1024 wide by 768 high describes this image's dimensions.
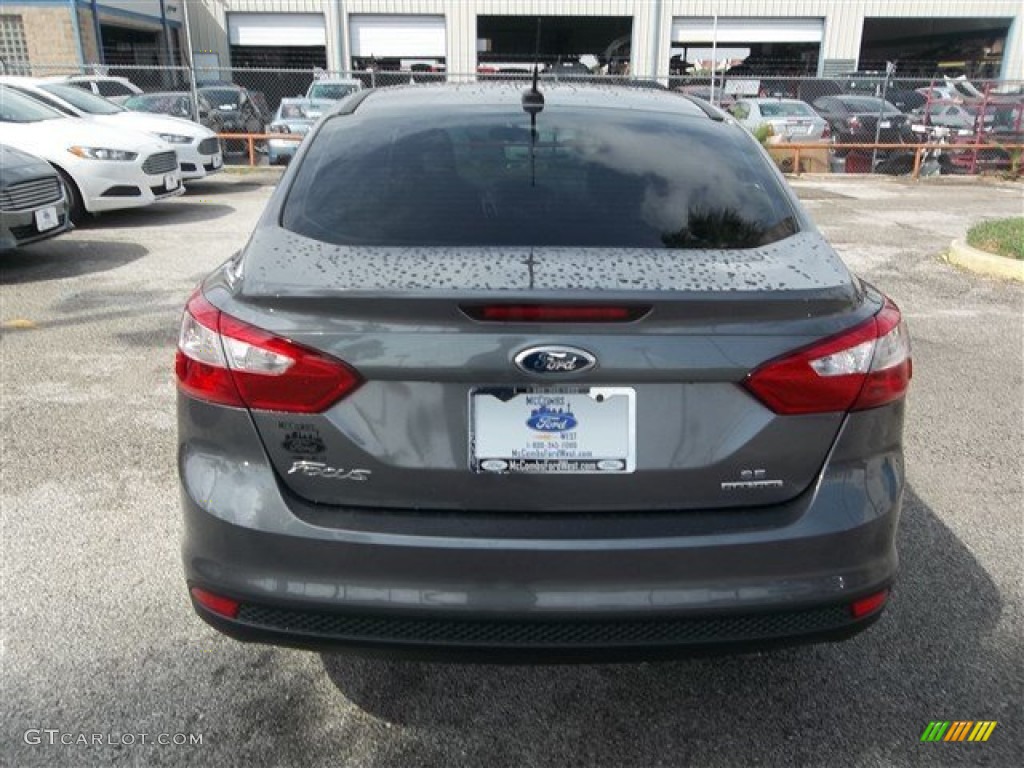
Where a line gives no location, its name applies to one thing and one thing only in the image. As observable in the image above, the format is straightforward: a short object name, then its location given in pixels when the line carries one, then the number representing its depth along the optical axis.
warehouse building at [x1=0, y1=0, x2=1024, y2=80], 35.00
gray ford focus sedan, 2.04
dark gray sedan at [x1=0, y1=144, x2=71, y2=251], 7.69
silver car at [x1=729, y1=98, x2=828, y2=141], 18.70
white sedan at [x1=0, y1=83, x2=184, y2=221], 10.41
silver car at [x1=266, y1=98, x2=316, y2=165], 17.19
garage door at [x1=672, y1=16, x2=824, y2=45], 36.19
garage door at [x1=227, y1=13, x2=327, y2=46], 35.50
